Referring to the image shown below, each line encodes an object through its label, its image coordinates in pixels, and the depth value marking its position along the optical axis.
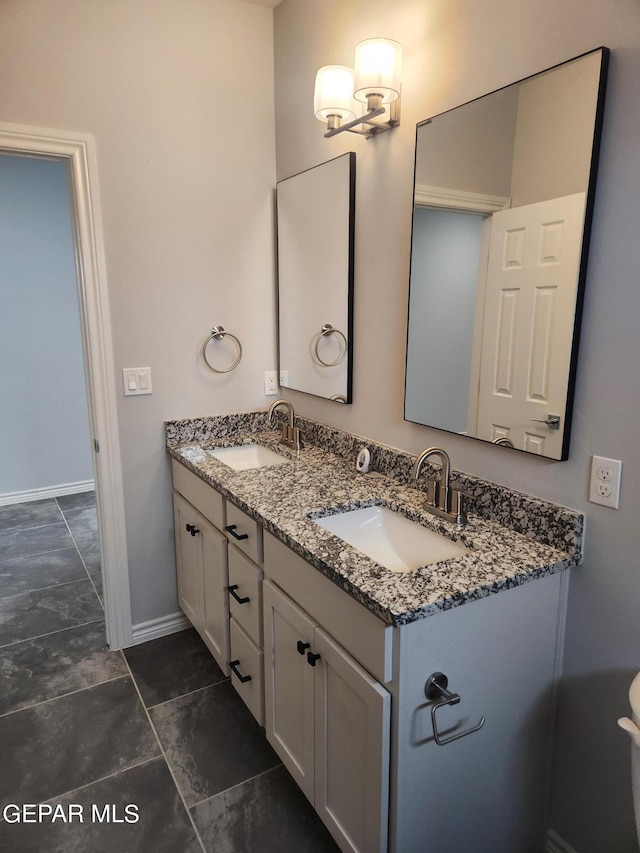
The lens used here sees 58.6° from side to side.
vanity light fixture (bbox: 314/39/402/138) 1.62
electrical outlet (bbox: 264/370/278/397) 2.64
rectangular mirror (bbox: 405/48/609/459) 1.26
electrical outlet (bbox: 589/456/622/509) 1.25
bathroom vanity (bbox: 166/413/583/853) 1.19
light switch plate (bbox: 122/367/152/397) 2.29
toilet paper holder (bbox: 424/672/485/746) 1.17
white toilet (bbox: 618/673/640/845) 1.00
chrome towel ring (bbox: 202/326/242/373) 2.45
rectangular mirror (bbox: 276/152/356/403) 2.08
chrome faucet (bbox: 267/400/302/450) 2.35
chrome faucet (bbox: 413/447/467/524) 1.55
